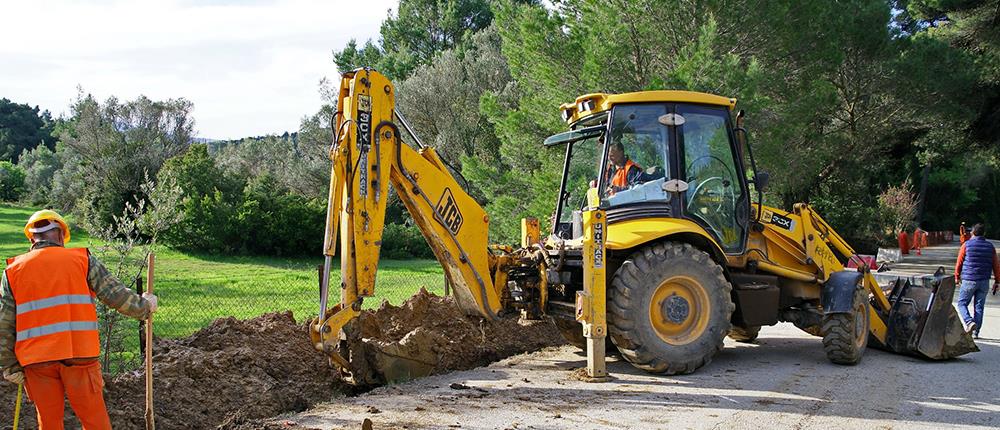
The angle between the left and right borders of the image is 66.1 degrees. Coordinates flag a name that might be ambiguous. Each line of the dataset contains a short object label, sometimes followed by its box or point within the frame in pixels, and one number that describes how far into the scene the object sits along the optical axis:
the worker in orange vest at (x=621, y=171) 7.48
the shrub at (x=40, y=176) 46.47
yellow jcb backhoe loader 6.29
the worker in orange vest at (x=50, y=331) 4.29
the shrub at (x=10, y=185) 49.88
